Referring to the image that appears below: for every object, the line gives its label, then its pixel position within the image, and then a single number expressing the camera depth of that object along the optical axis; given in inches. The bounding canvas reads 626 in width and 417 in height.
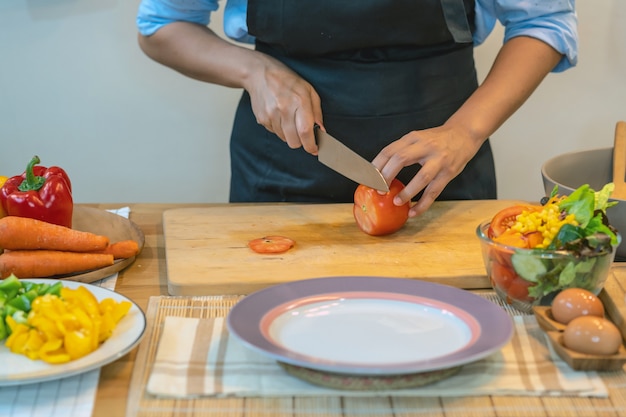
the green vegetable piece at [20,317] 38.3
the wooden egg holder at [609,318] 37.8
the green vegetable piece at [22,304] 39.4
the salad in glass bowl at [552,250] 41.9
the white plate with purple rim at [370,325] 35.9
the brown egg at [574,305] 39.8
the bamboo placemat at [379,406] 35.5
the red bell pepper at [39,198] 54.4
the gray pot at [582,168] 60.0
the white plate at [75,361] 36.0
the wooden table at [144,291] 36.3
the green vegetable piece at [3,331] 38.6
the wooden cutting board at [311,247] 49.6
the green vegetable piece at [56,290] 40.1
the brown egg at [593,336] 37.7
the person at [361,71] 60.6
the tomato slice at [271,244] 52.9
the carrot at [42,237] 49.6
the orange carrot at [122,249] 51.5
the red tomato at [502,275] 43.6
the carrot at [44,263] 48.8
